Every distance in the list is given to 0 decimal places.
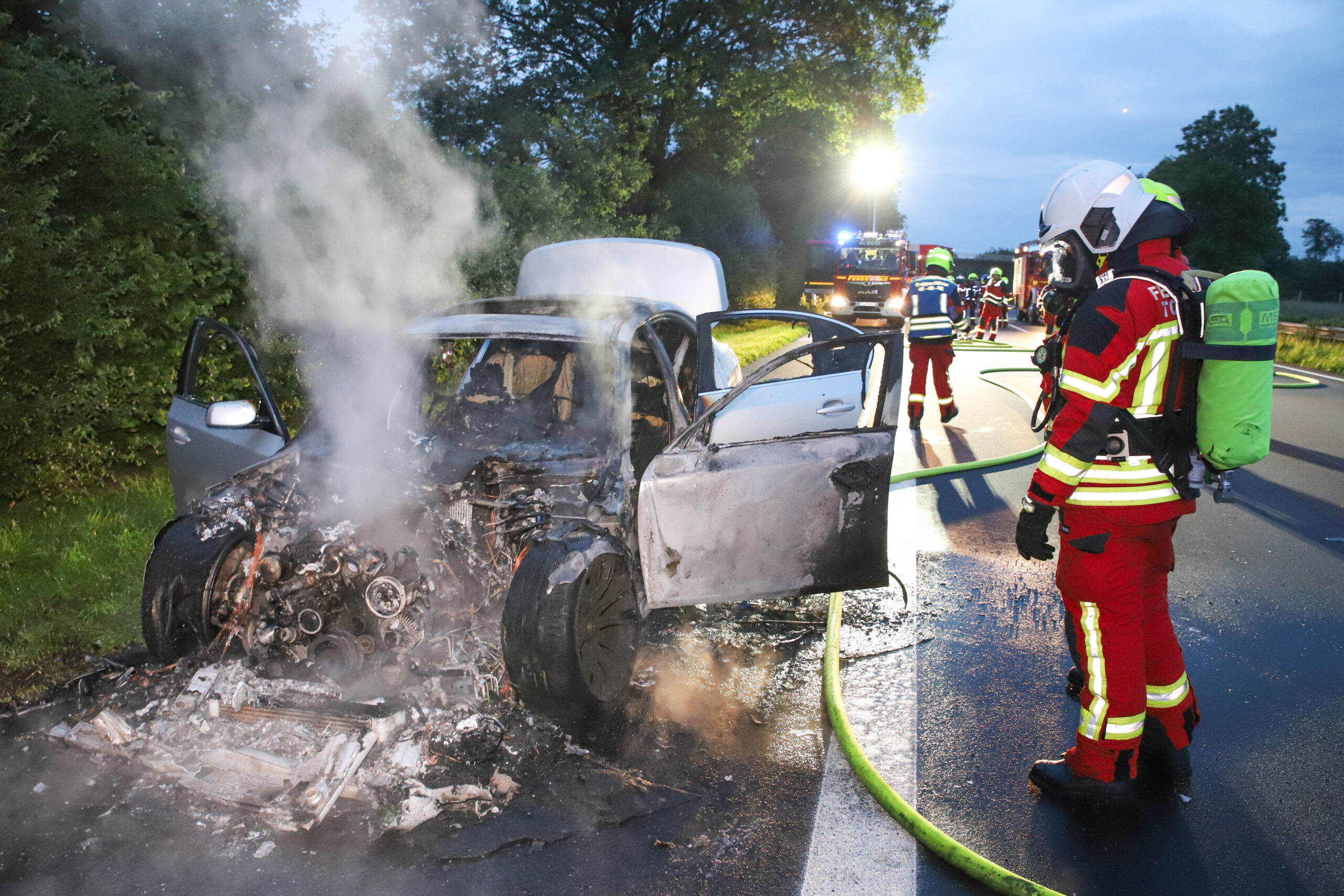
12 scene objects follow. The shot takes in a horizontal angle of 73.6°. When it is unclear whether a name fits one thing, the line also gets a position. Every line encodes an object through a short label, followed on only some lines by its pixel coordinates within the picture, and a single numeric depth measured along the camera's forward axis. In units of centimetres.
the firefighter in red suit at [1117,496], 304
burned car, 360
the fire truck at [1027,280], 3148
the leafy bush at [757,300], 3391
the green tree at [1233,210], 6309
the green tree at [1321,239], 10188
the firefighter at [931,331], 1032
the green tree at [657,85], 1970
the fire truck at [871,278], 2717
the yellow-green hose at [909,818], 269
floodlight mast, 3097
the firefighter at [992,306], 2025
